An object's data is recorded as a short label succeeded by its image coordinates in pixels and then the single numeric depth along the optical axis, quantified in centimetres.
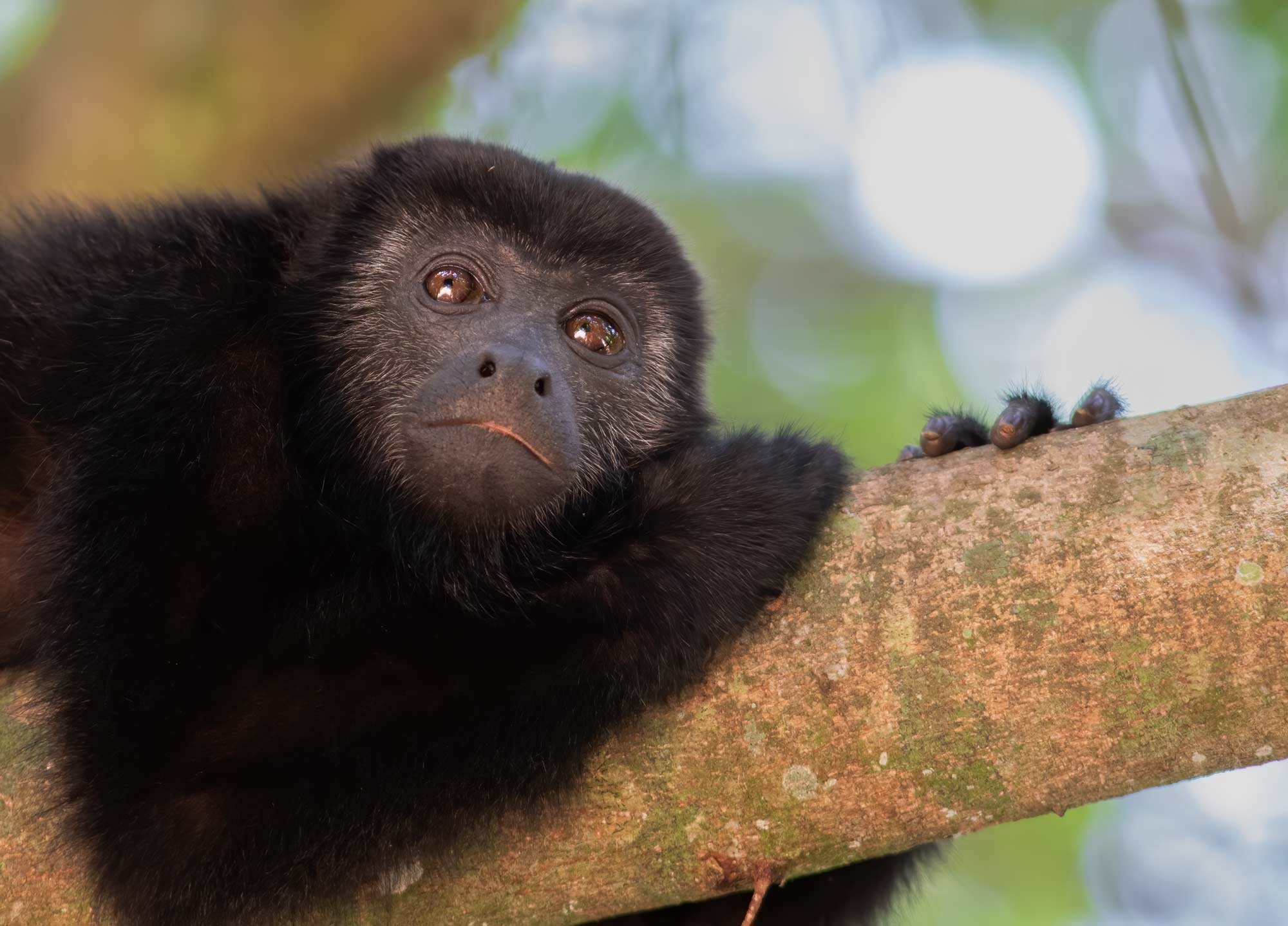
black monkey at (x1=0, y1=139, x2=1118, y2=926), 446
